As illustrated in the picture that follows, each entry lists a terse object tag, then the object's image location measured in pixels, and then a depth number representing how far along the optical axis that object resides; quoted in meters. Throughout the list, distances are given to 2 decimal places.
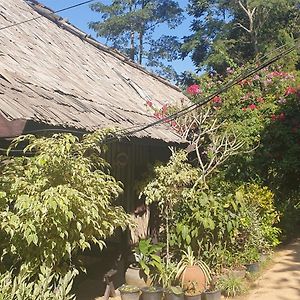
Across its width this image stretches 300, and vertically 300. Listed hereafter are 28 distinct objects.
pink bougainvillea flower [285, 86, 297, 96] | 7.89
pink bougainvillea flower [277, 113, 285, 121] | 7.67
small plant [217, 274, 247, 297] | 4.71
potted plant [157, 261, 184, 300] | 4.34
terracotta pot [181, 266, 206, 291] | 4.51
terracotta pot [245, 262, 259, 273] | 5.39
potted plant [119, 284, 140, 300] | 4.37
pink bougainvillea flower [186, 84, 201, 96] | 9.11
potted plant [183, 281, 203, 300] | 4.34
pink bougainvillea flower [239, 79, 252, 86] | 8.82
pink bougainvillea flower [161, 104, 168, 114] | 7.23
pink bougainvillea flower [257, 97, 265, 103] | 8.32
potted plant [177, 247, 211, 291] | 4.52
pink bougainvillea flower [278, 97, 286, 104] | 7.90
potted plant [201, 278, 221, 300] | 4.41
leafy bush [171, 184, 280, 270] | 5.02
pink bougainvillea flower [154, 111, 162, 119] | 6.99
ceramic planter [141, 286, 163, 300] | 4.33
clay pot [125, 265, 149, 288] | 4.78
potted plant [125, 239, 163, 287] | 4.78
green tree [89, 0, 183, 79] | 22.93
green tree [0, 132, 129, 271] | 3.15
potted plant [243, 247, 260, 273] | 5.40
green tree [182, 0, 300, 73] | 16.63
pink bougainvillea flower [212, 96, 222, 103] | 8.21
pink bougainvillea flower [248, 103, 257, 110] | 8.09
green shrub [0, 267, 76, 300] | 3.04
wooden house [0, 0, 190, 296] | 3.71
